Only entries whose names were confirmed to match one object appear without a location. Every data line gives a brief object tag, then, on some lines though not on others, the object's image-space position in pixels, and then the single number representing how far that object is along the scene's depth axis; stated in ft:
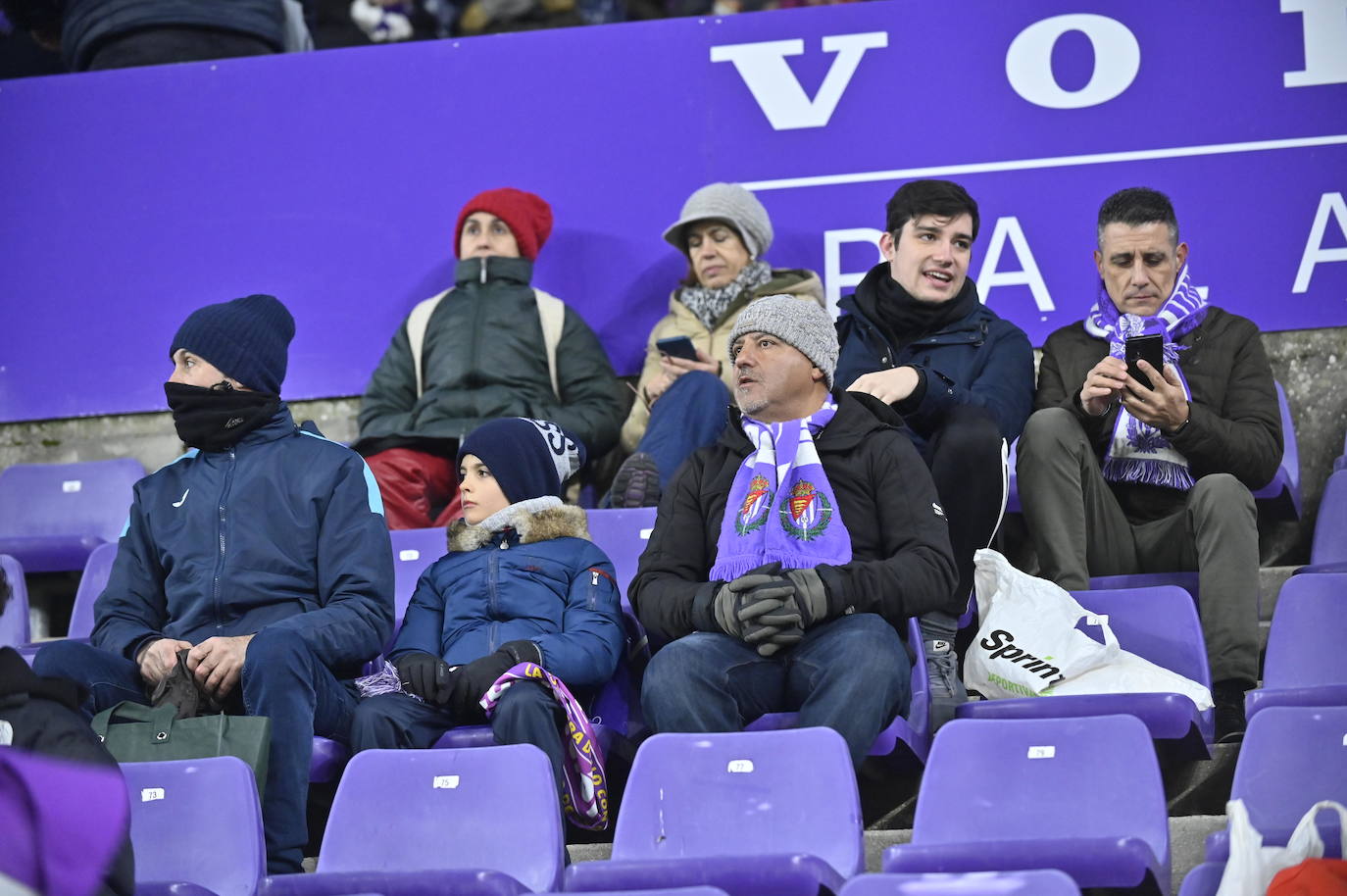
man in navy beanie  21.70
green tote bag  20.17
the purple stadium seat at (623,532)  27.78
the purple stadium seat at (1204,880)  15.54
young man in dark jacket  25.58
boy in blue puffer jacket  21.91
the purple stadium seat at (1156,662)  21.07
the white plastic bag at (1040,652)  22.06
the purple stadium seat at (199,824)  18.06
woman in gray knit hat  31.35
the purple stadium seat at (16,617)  28.66
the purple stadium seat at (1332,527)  27.02
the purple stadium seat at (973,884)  14.19
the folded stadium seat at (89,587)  27.66
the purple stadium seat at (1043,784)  17.89
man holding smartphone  24.38
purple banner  33.17
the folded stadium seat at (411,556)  27.63
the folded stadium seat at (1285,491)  28.30
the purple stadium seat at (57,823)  13.05
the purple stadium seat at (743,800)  17.87
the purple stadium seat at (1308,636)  22.33
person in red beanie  31.65
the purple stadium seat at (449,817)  18.24
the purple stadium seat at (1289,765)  17.62
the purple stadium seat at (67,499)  33.30
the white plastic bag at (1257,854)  15.11
